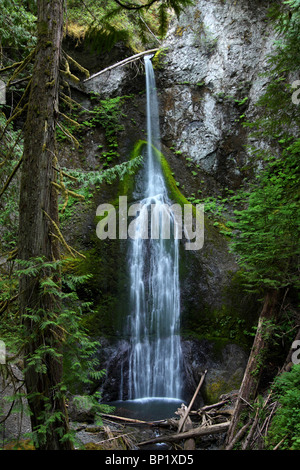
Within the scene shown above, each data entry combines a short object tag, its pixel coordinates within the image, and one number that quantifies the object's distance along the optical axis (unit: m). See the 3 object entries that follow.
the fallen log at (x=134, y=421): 6.59
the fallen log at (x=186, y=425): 5.66
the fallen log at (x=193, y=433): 5.80
